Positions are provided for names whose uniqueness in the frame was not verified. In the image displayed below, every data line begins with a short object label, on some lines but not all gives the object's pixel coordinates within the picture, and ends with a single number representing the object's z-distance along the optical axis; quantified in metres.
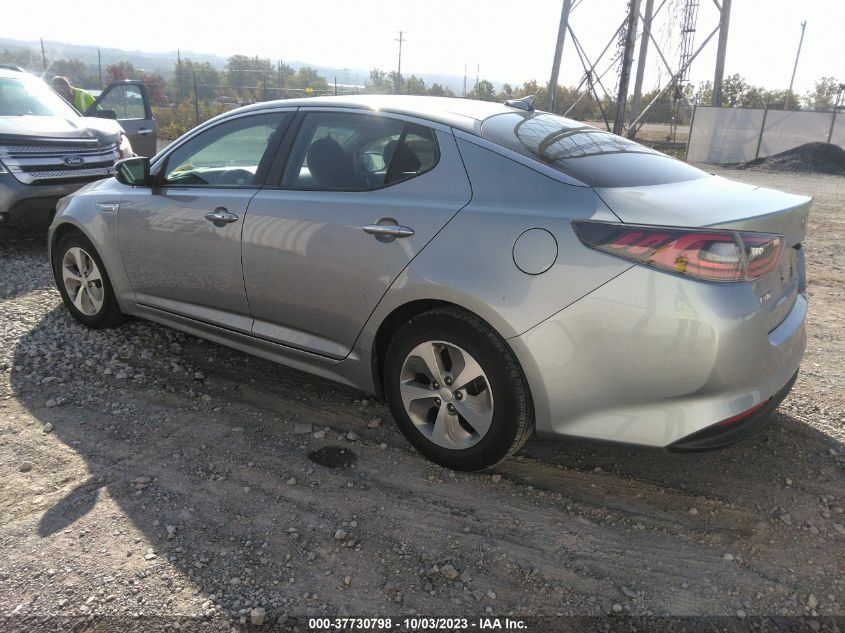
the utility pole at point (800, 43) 56.41
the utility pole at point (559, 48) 20.67
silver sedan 2.48
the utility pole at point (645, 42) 21.11
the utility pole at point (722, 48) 20.40
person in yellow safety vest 10.84
